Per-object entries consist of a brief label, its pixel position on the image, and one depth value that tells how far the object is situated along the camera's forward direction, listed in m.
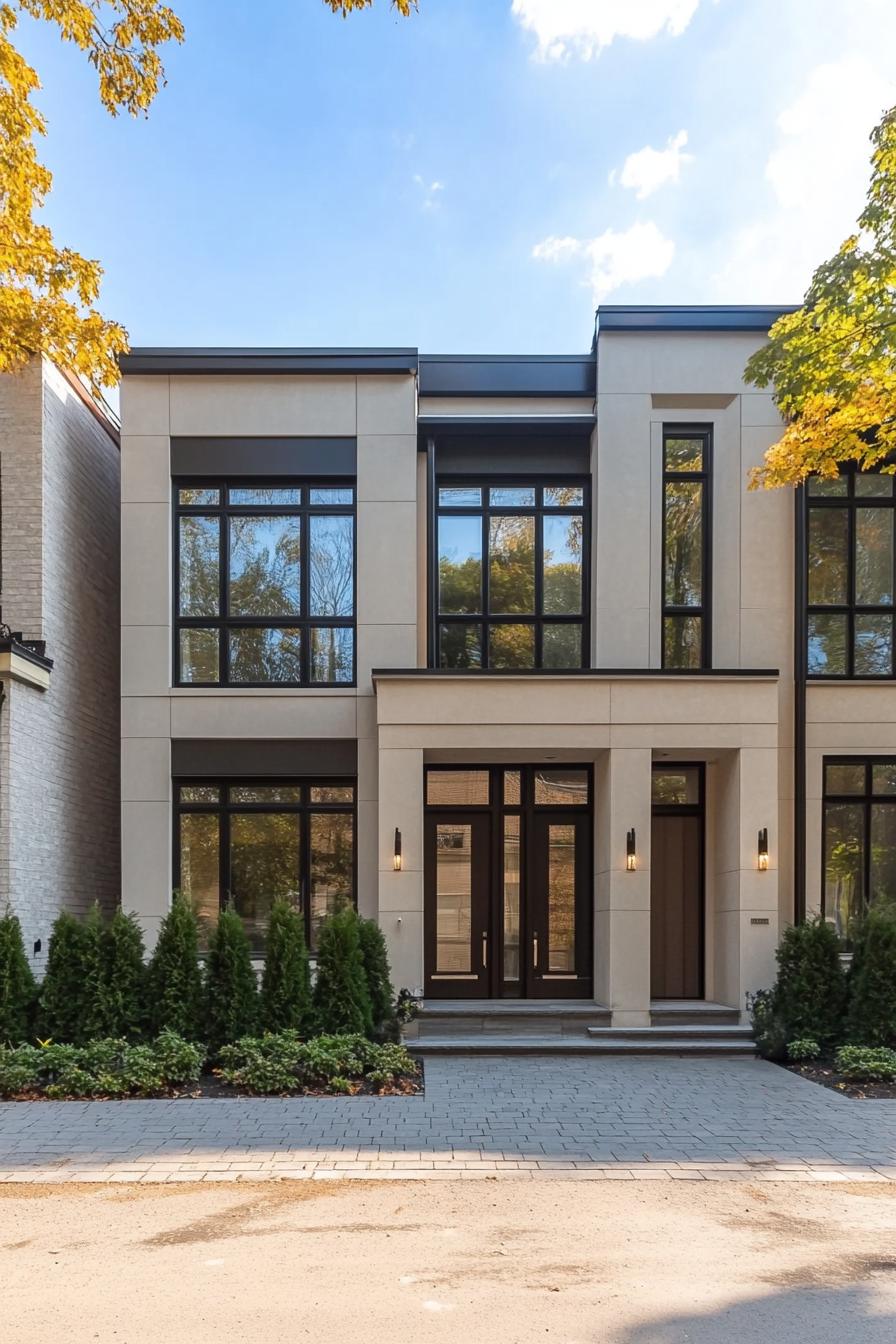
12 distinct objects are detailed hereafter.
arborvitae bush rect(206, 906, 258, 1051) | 9.36
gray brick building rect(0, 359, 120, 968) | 10.52
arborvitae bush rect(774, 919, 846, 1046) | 10.03
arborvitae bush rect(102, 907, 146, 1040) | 9.28
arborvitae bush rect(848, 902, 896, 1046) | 9.66
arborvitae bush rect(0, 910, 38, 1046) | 9.18
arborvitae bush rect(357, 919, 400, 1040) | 10.11
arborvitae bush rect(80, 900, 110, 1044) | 9.20
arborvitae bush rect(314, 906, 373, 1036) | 9.57
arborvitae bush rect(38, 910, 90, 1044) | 9.31
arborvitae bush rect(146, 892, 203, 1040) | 9.33
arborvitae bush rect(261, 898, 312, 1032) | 9.50
